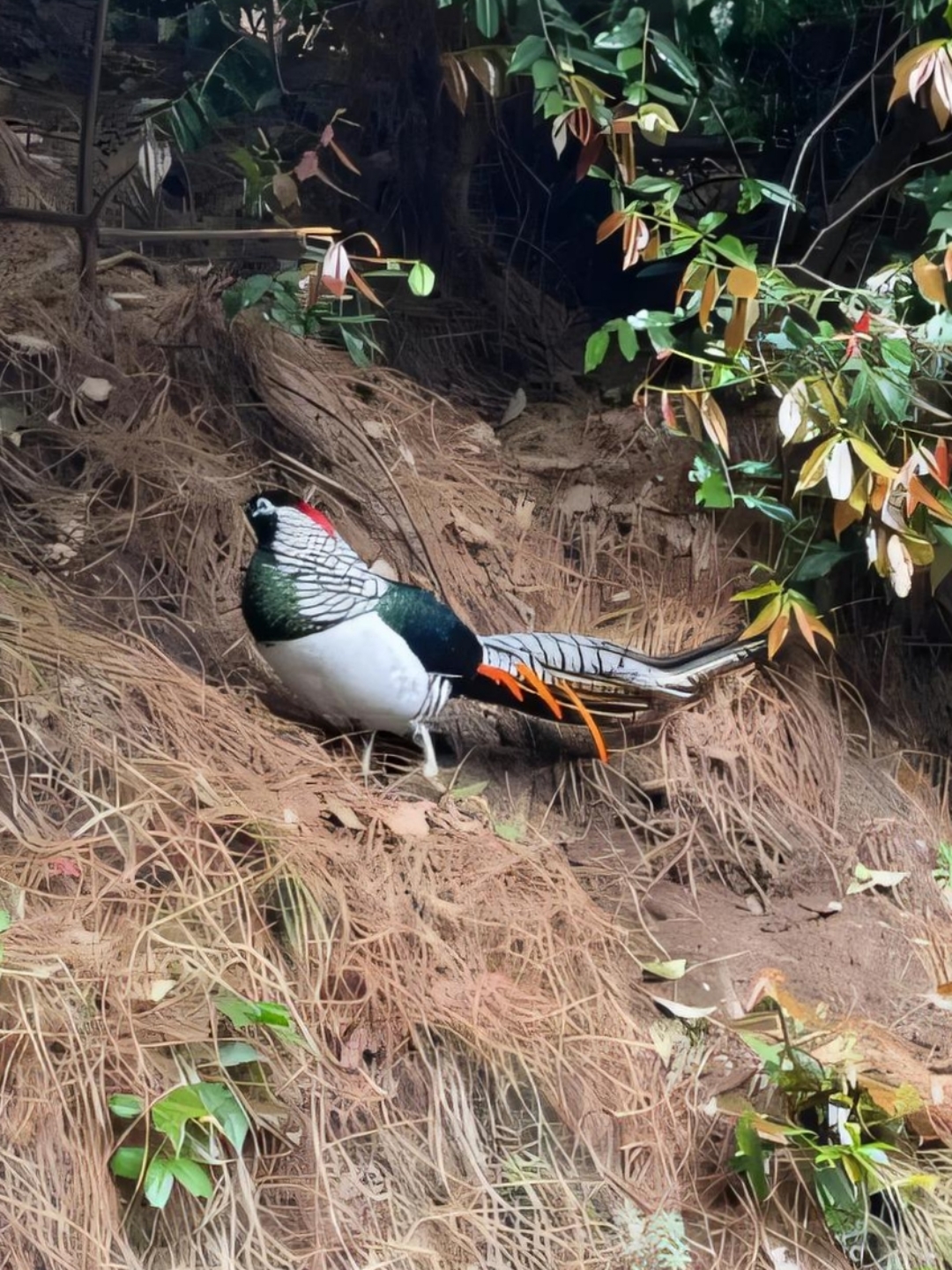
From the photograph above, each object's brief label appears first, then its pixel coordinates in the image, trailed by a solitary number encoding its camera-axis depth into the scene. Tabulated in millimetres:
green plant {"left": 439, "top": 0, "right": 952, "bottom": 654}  2277
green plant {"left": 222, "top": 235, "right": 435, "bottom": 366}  2602
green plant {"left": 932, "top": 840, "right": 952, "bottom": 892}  2580
